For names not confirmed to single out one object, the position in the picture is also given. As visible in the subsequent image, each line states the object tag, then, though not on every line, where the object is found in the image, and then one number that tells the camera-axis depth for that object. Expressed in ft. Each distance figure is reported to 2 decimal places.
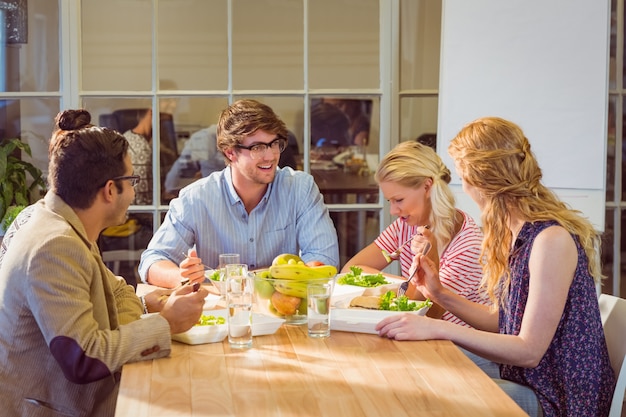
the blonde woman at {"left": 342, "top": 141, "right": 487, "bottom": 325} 9.36
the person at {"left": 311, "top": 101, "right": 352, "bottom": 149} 14.65
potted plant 13.52
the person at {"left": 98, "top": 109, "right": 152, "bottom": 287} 14.47
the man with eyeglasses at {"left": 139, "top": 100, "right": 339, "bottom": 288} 10.37
